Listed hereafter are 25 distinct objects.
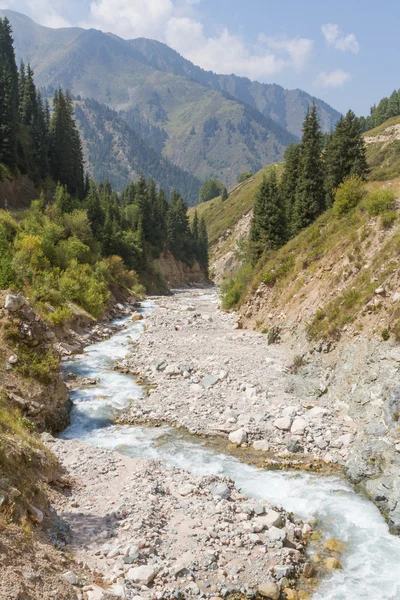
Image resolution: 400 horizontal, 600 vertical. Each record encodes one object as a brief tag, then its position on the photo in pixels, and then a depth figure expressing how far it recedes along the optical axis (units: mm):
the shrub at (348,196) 31734
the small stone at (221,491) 12586
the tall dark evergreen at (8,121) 58906
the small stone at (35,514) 9727
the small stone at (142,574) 9156
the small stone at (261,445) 16297
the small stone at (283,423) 17219
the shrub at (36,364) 17469
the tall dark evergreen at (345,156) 40094
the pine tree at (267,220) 42469
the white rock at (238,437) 16805
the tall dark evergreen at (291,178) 48631
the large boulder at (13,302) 18031
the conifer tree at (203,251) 113056
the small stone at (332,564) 10360
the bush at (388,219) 25250
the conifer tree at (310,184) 41781
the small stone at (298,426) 16859
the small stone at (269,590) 9305
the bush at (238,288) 43969
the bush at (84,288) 37656
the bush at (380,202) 26547
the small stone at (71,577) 8356
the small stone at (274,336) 29125
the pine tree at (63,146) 73875
